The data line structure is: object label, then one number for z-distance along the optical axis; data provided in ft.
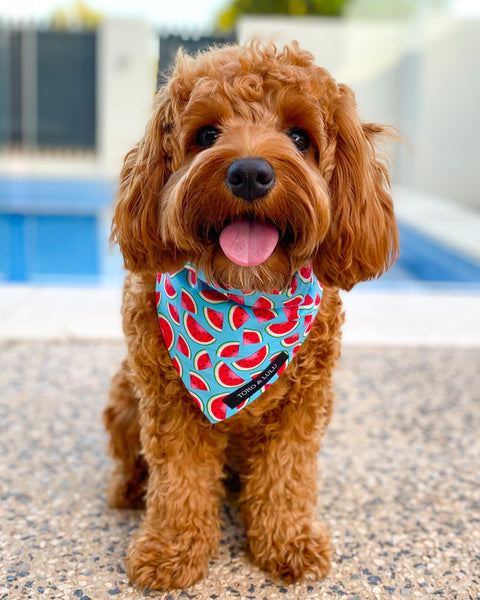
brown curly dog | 1.31
